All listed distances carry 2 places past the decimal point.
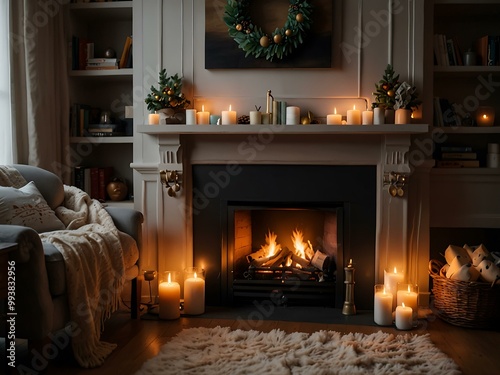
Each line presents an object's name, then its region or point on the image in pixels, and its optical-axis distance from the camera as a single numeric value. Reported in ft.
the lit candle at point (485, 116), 12.00
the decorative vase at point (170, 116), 11.21
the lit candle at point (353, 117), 10.88
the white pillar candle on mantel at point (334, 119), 10.87
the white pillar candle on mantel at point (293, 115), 10.96
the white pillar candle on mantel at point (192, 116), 11.16
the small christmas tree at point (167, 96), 11.14
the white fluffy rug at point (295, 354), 8.00
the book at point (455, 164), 11.97
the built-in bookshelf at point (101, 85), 12.43
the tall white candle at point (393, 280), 10.94
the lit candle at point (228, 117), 11.06
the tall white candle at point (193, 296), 10.89
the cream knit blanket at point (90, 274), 8.10
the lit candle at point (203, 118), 11.19
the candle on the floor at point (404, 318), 10.07
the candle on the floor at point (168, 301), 10.64
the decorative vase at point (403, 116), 10.78
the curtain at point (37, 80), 11.03
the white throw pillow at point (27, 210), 8.90
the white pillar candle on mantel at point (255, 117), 10.97
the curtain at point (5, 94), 10.80
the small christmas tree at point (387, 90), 10.85
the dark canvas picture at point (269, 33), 11.14
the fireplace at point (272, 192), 11.21
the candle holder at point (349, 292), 10.93
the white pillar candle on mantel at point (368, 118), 10.88
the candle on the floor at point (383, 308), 10.33
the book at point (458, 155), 12.00
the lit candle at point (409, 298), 10.36
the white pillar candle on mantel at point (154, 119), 11.23
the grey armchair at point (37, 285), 7.14
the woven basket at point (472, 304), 10.18
